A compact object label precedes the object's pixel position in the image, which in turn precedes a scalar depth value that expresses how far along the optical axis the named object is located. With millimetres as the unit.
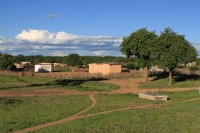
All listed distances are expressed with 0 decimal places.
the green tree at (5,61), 106812
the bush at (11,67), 109250
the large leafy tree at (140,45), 59912
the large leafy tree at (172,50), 50844
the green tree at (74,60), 139125
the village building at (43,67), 105438
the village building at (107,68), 88338
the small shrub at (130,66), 117375
